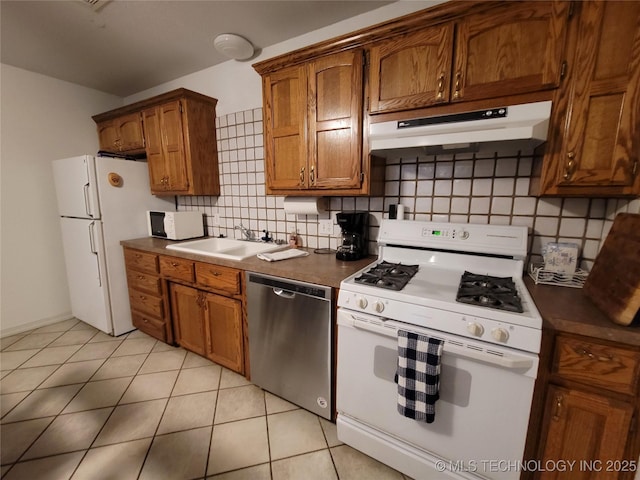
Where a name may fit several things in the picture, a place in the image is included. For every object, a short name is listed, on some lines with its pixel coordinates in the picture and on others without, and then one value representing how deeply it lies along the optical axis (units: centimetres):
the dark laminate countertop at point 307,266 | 144
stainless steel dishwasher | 147
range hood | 111
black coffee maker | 174
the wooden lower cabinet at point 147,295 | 232
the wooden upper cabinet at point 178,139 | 238
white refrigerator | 238
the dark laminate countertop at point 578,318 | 89
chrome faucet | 252
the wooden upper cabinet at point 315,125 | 156
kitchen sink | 221
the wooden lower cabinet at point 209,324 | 188
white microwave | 254
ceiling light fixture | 196
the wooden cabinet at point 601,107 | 103
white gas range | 99
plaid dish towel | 107
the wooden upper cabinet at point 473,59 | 112
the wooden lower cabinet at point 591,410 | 92
